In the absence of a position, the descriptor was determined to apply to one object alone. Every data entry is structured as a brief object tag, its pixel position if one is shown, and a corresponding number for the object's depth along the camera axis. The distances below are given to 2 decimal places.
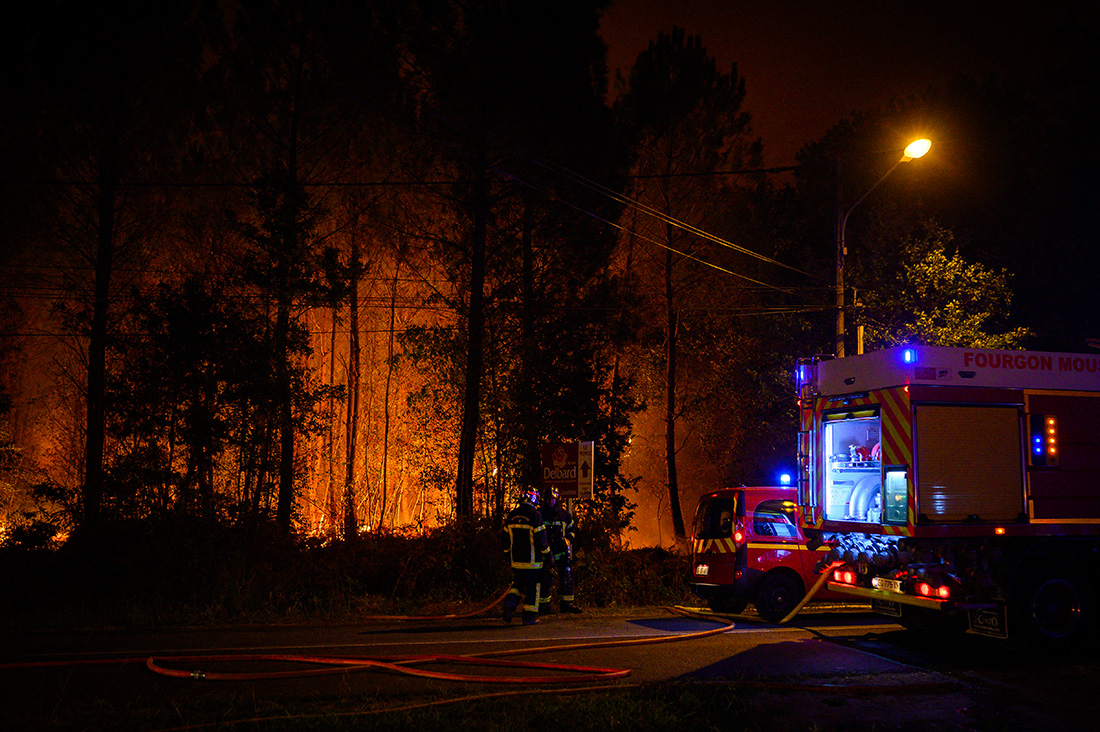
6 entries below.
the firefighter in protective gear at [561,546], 11.98
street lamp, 16.08
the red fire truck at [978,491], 8.80
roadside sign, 12.70
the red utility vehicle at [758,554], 11.38
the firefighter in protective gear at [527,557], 11.09
